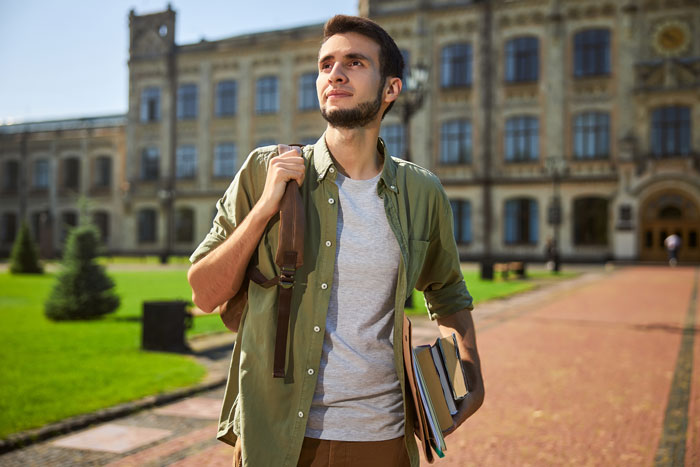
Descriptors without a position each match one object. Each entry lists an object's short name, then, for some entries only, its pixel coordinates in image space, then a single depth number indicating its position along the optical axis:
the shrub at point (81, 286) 10.99
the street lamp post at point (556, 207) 27.23
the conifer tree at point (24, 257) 23.95
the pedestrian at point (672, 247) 27.20
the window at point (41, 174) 43.97
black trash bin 7.98
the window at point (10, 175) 45.28
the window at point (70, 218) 42.65
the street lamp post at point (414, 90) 12.91
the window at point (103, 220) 40.72
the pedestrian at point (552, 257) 24.68
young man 1.72
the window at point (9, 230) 44.91
